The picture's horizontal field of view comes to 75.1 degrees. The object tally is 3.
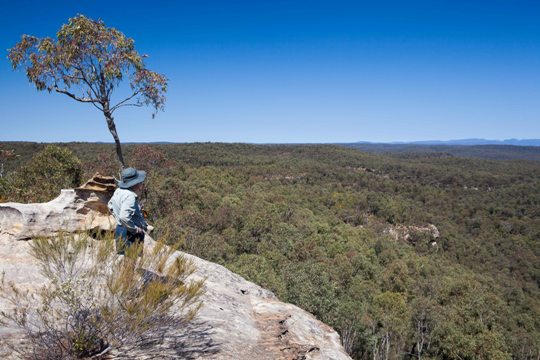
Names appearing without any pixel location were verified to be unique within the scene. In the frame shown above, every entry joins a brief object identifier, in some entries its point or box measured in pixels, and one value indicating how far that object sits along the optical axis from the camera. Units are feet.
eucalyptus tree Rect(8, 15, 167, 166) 35.06
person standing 18.15
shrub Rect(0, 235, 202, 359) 14.21
